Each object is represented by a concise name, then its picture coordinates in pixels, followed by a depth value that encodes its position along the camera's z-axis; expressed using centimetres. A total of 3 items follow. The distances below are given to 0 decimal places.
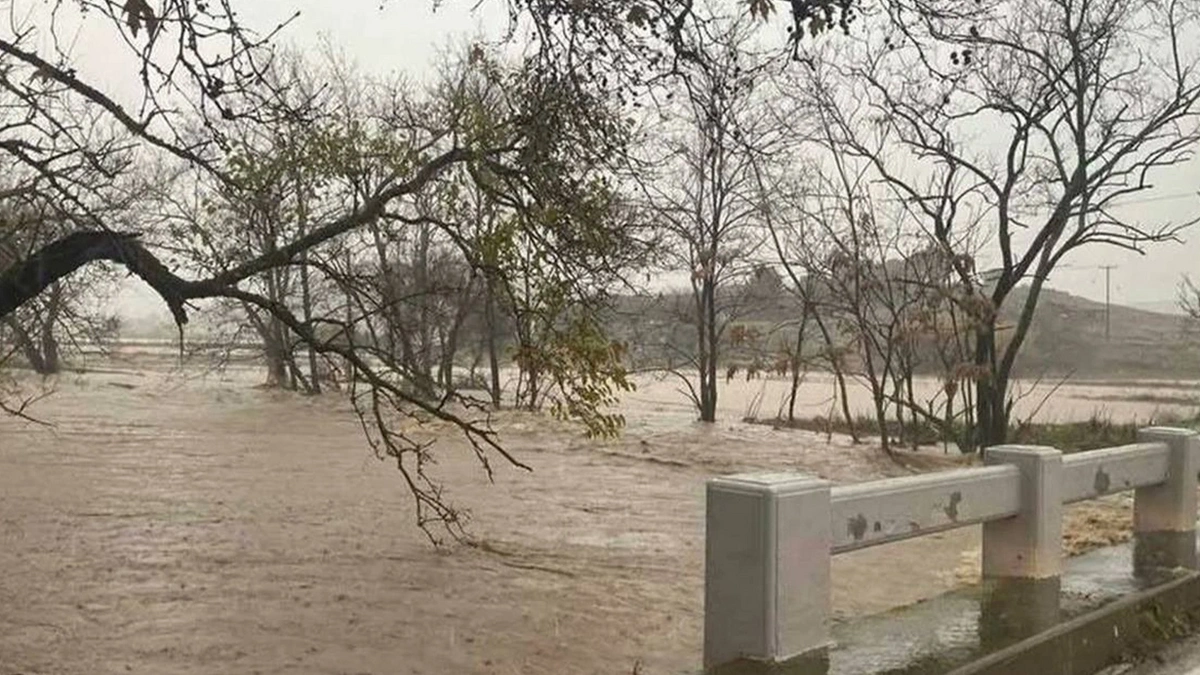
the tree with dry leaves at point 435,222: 815
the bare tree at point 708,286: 3431
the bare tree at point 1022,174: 2580
